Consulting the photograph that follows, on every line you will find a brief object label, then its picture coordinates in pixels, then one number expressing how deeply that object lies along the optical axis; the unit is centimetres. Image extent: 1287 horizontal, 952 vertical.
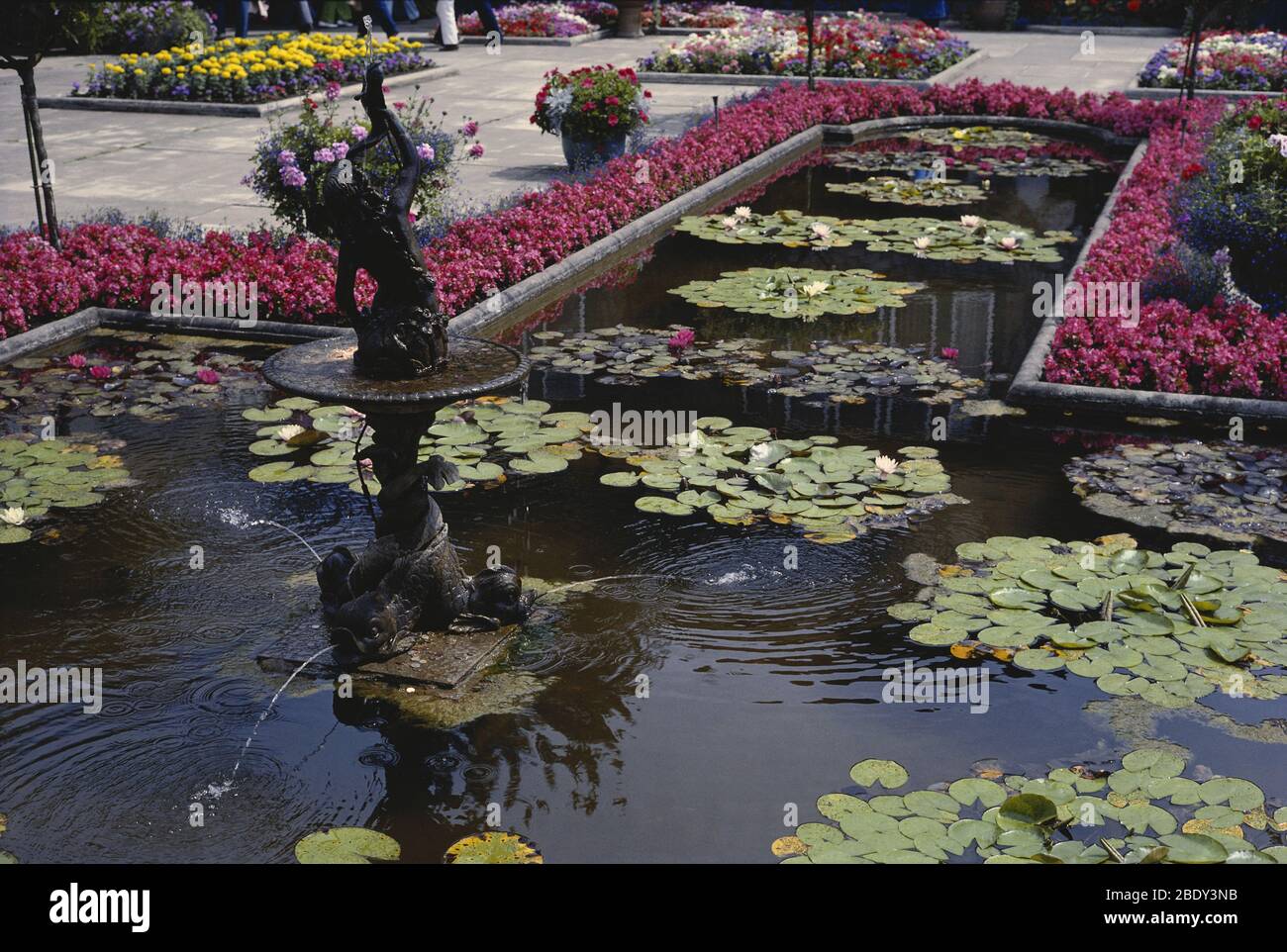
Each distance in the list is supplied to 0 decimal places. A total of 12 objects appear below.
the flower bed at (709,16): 2820
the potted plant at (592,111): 1414
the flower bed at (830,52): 2214
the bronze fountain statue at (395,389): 540
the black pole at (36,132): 1028
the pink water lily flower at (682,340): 964
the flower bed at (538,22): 2686
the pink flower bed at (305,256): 992
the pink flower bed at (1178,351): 853
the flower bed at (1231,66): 2061
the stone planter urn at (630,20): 2786
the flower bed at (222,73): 1866
